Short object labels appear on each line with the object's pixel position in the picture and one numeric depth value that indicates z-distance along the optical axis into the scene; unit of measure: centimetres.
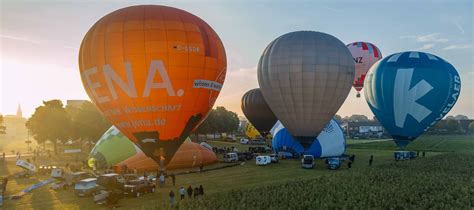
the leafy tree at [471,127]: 14268
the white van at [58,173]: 2863
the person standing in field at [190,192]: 2159
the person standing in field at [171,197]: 1989
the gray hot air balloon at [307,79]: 3547
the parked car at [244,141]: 7269
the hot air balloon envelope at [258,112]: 6072
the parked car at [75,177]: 2606
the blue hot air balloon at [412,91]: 3747
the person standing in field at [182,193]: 2141
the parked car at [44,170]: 3347
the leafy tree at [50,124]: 5281
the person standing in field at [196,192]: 2175
